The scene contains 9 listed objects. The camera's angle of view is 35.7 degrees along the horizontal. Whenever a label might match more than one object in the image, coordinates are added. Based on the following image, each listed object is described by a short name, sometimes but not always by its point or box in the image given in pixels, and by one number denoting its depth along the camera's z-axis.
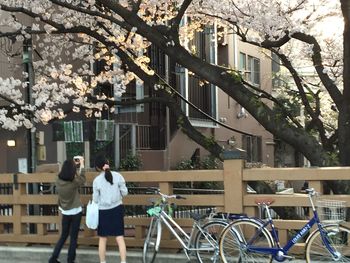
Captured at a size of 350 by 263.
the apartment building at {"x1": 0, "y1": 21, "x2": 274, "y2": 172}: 11.59
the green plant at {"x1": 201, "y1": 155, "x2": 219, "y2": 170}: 20.49
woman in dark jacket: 8.64
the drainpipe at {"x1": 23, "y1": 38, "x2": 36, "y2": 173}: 10.98
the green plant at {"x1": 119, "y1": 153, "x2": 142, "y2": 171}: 16.80
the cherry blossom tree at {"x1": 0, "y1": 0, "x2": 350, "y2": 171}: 9.74
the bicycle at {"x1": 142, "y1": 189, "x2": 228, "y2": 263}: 7.91
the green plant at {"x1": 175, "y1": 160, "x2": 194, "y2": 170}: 19.38
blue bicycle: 6.93
